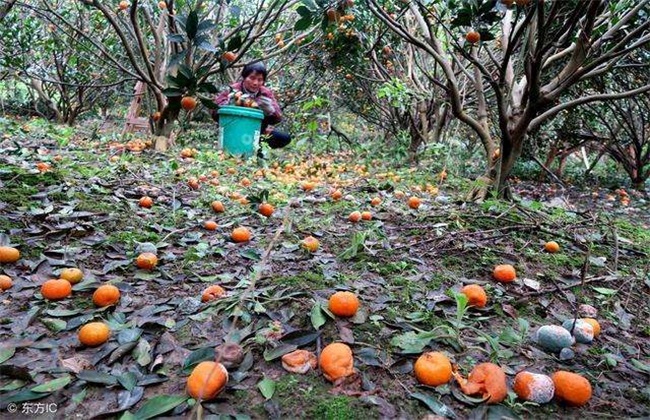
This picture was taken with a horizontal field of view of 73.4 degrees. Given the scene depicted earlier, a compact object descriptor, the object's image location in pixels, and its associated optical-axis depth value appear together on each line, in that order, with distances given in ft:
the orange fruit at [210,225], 8.63
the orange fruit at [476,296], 5.87
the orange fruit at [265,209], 9.65
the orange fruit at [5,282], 5.69
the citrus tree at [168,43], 7.92
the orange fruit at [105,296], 5.57
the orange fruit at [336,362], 4.33
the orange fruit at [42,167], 9.66
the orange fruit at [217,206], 9.65
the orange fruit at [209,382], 3.97
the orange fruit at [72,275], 5.97
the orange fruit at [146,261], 6.61
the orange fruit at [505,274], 6.77
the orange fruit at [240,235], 8.05
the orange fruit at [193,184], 11.20
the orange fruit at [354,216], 9.50
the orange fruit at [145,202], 9.18
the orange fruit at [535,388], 4.21
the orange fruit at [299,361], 4.51
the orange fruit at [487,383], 4.17
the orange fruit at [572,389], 4.22
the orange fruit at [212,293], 5.81
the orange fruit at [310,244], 7.52
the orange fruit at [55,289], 5.59
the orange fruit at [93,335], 4.83
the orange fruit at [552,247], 8.02
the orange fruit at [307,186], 12.68
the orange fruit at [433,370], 4.34
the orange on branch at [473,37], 9.21
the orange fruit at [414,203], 10.71
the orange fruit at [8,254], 6.27
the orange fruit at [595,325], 5.51
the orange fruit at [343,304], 5.26
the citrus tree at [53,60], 21.75
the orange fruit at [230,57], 12.17
